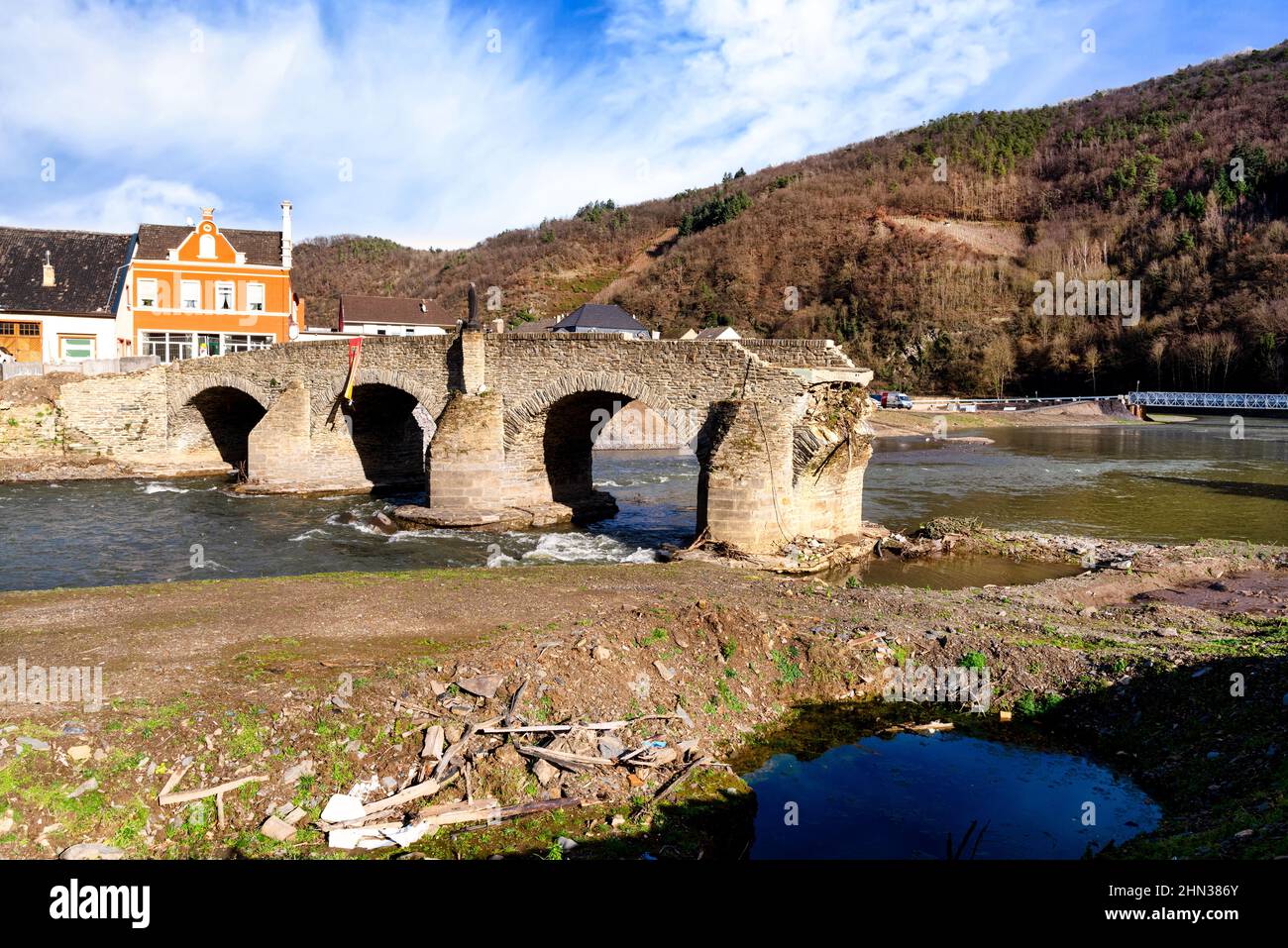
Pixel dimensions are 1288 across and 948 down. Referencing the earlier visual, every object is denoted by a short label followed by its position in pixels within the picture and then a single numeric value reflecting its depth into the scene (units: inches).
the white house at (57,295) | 1545.3
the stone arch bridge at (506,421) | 733.9
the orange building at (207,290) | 1574.8
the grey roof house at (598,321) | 2300.7
